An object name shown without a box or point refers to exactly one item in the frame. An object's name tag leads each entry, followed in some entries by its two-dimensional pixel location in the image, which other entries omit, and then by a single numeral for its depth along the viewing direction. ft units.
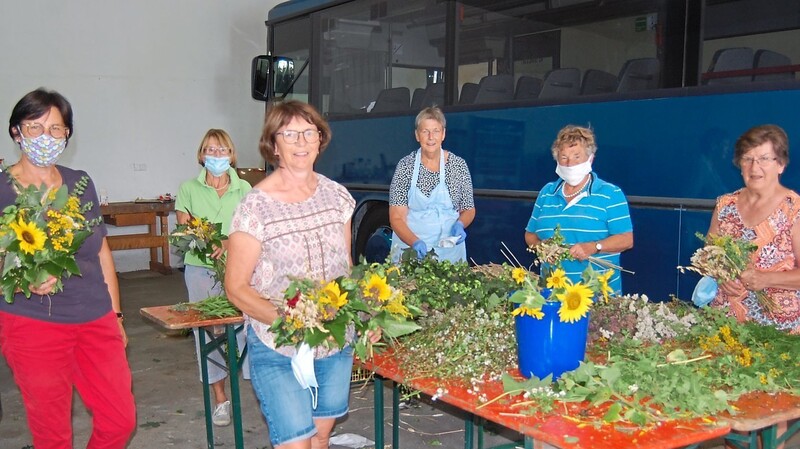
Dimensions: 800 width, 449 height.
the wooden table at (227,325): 12.51
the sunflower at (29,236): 9.65
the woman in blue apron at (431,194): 15.87
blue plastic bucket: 8.29
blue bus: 15.20
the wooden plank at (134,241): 35.78
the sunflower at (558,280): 8.33
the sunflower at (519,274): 9.02
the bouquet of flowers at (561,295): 8.15
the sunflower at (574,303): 8.13
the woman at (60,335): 10.31
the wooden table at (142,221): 35.22
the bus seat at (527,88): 18.92
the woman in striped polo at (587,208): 13.38
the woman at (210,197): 15.93
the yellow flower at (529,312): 8.21
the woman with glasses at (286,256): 8.99
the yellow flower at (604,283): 8.79
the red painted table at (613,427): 7.07
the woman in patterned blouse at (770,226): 11.24
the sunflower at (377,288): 8.79
